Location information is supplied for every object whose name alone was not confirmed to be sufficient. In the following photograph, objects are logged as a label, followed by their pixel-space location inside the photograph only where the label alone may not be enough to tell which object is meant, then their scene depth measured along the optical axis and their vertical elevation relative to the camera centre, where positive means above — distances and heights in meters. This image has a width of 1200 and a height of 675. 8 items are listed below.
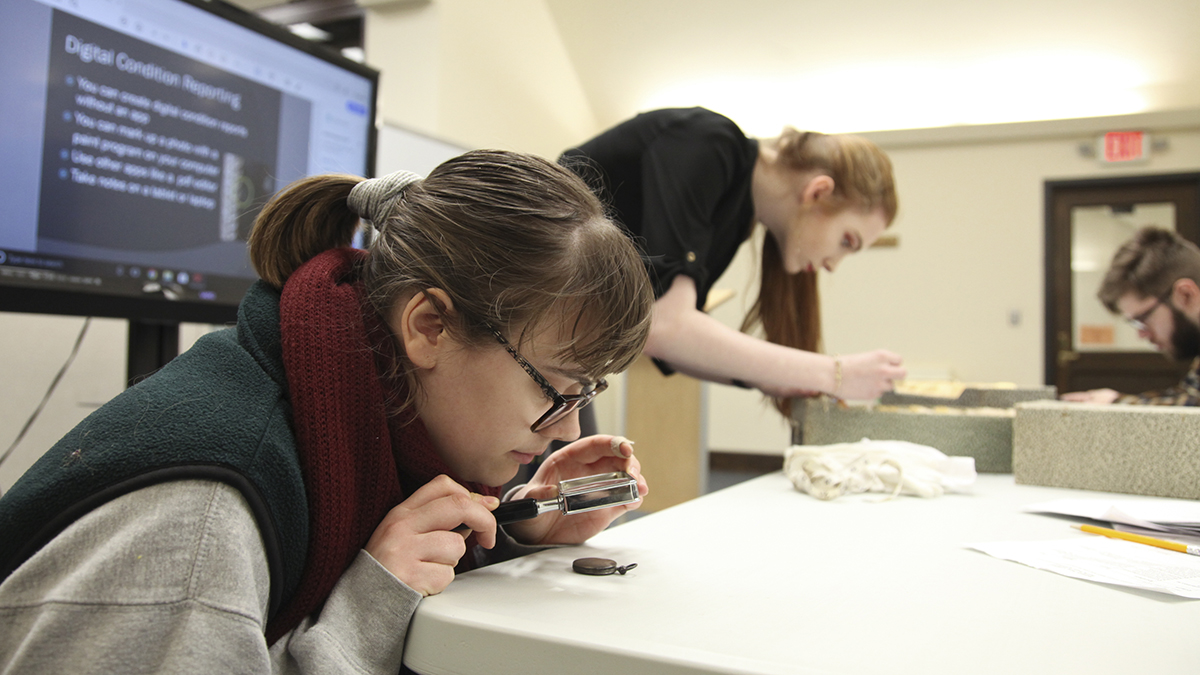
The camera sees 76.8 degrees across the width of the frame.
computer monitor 1.16 +0.35
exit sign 4.72 +1.50
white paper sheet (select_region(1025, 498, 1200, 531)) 0.83 -0.15
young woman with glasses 0.48 -0.06
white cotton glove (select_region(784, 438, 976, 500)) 1.07 -0.14
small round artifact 0.63 -0.17
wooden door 4.86 +0.73
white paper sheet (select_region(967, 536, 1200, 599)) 0.61 -0.16
